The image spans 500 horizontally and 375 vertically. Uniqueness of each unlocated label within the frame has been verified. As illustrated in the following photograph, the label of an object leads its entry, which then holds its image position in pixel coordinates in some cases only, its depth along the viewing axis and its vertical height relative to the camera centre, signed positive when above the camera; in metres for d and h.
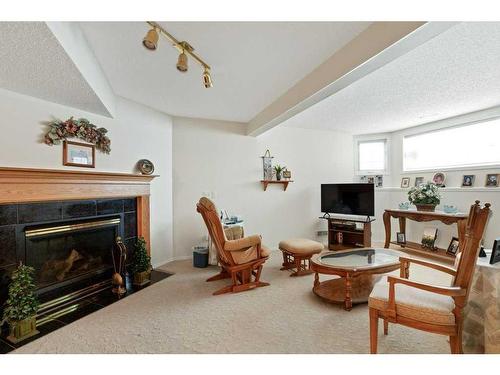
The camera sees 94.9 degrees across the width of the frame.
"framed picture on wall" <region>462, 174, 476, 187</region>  3.70 +0.06
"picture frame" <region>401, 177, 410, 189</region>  4.59 +0.04
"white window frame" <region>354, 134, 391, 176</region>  4.95 +0.78
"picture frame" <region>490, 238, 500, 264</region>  1.48 -0.45
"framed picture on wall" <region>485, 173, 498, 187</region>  3.44 +0.05
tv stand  4.04 -0.88
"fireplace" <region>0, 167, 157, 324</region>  2.01 -0.41
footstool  3.01 -0.87
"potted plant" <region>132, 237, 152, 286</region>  2.88 -0.99
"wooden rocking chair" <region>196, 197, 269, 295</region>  2.58 -0.77
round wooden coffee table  2.27 -0.86
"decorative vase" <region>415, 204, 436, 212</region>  3.79 -0.38
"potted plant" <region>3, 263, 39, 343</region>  1.81 -0.96
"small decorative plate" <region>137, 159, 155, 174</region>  3.22 +0.29
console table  3.33 -0.58
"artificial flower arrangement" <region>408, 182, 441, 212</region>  3.79 -0.22
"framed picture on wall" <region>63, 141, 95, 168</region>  2.39 +0.36
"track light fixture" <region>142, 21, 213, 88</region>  1.40 +1.01
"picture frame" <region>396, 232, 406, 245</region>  4.26 -1.00
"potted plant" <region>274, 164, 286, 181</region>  4.39 +0.27
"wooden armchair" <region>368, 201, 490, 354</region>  1.36 -0.76
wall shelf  4.32 +0.06
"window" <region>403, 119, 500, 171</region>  3.59 +0.64
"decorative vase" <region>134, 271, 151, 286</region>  2.86 -1.16
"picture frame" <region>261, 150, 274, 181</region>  4.39 +0.35
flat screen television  4.04 -0.27
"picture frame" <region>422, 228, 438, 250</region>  3.93 -0.94
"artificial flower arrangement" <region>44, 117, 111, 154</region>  2.28 +0.58
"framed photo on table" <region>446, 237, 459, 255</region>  3.60 -0.99
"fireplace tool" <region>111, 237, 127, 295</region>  2.60 -1.01
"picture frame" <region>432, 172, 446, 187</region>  4.06 +0.10
